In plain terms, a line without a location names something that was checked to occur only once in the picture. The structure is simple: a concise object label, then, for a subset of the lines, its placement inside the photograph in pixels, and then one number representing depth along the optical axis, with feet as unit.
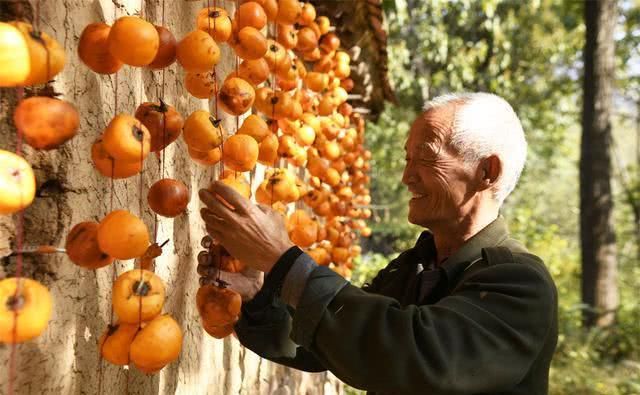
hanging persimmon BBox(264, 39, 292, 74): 7.80
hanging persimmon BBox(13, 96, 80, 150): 3.68
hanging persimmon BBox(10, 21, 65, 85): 3.57
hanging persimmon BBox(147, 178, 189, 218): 5.03
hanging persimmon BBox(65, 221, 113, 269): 4.25
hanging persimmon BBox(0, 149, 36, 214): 3.45
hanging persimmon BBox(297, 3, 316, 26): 9.87
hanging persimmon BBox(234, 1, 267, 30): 6.61
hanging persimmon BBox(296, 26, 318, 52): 9.91
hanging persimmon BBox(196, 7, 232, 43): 5.84
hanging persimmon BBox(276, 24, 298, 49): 9.01
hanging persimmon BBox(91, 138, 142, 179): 4.43
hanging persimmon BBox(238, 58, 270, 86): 6.71
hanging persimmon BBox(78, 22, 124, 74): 4.45
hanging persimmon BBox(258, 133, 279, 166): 6.88
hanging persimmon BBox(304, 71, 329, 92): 10.97
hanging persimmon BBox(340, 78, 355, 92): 13.75
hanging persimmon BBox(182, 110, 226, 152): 5.46
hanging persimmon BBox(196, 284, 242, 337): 5.80
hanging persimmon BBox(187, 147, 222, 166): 5.71
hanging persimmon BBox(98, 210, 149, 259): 4.21
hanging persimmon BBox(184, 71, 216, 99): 5.83
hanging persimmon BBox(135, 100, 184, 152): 4.91
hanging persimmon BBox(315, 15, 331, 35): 11.51
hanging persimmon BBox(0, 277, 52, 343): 3.46
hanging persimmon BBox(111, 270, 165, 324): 4.42
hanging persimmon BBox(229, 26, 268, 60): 6.30
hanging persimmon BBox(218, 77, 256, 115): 5.98
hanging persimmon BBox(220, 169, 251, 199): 5.92
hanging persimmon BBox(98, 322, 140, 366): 4.46
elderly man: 4.96
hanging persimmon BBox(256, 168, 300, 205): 7.32
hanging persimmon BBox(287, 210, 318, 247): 8.70
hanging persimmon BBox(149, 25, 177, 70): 5.01
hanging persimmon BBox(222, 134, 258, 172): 5.85
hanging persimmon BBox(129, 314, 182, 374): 4.39
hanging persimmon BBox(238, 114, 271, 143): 6.48
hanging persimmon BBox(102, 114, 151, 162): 4.26
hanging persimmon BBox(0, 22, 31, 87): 3.42
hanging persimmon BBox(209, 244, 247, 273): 6.02
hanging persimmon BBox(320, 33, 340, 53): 11.87
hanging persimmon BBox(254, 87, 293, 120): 7.69
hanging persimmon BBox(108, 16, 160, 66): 4.35
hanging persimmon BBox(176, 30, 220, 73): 5.17
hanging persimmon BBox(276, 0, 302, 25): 7.84
